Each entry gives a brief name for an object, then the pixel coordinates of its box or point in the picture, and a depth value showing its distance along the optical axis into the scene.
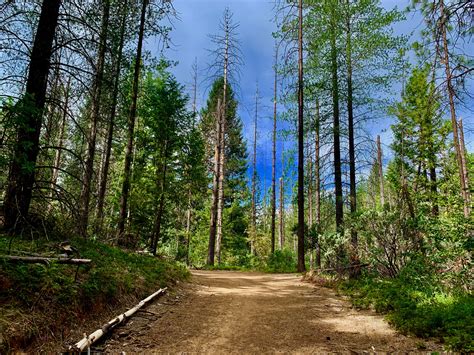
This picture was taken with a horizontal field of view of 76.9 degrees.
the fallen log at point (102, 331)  3.16
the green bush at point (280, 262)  17.80
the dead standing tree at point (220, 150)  19.12
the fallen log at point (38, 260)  3.59
